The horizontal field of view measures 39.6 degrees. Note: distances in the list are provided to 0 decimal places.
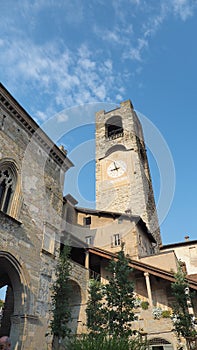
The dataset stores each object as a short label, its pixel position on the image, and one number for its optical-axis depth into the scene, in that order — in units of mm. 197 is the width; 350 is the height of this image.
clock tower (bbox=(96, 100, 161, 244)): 27686
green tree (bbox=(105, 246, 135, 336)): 10750
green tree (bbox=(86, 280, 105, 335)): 11605
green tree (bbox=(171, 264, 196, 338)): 11258
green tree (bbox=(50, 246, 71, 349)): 10391
